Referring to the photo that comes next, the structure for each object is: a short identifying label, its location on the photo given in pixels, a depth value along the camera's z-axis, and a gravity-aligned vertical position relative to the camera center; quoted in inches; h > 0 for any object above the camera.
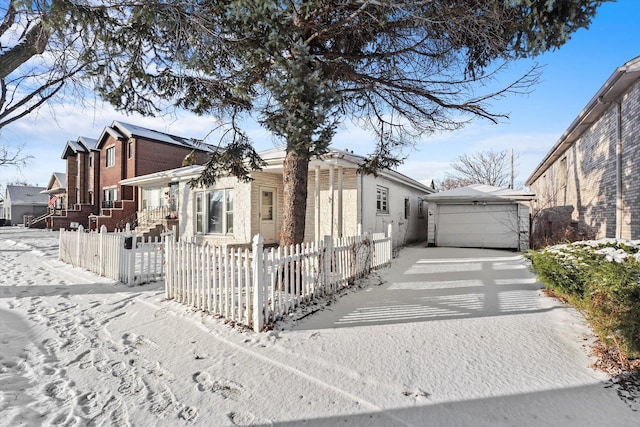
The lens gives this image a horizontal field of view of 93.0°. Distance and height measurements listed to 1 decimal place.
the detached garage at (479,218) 507.2 -4.7
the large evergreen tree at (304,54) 174.6 +112.3
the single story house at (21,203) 1614.2 +68.9
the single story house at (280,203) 417.7 +18.8
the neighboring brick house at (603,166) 244.2 +52.1
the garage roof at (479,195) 505.4 +34.7
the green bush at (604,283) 115.3 -31.6
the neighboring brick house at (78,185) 873.5 +101.1
